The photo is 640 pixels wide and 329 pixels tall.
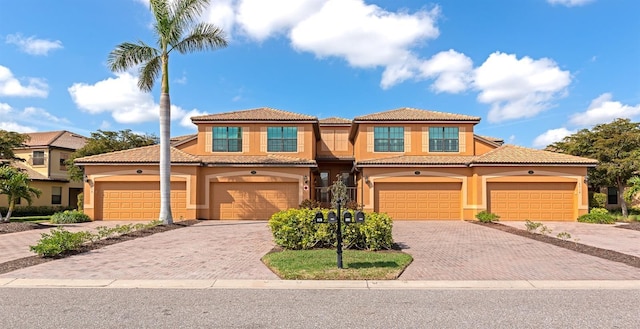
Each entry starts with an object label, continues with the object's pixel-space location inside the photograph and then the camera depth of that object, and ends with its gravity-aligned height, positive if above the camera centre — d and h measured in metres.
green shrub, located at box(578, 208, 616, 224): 20.78 -2.05
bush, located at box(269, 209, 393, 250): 11.30 -1.52
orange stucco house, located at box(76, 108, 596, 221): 22.47 +0.36
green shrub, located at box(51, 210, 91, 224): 21.02 -2.01
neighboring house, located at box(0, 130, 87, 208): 33.69 +1.03
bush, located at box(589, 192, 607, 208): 25.64 -1.38
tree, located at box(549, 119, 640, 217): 24.20 +1.76
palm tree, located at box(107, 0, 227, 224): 19.39 +6.33
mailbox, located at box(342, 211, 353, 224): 8.72 -0.83
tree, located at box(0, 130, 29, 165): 28.28 +2.61
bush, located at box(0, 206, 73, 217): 30.49 -2.43
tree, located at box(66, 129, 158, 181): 32.16 +3.01
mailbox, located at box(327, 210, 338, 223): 8.70 -0.82
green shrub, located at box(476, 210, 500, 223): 20.72 -2.01
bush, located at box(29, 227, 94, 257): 10.22 -1.70
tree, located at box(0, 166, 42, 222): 18.72 -0.20
